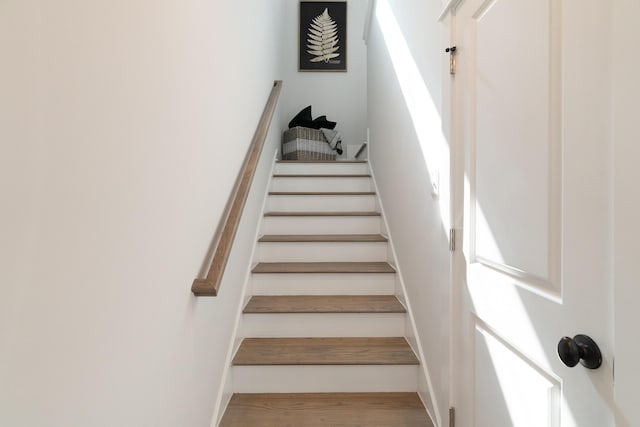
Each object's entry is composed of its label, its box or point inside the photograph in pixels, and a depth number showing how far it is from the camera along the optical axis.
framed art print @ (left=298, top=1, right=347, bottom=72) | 4.51
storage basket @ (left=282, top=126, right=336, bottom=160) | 3.86
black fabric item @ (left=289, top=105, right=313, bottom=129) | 4.01
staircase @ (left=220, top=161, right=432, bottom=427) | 1.68
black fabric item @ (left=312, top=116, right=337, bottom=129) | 4.05
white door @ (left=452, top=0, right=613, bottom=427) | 0.71
